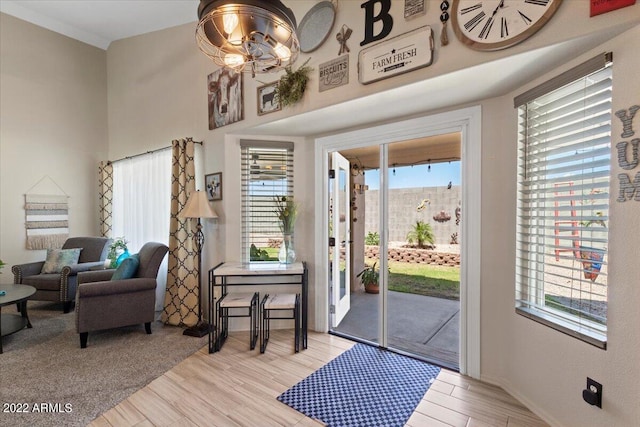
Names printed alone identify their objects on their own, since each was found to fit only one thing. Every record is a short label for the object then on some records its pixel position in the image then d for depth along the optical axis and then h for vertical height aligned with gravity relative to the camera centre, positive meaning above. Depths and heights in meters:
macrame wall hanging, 4.28 -0.15
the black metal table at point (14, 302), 2.73 -1.09
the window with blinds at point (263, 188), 3.26 +0.22
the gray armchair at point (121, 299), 2.76 -0.90
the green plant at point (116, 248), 4.02 -0.57
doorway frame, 2.25 +0.01
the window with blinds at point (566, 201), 1.57 +0.04
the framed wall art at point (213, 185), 3.29 +0.26
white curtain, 3.95 +0.10
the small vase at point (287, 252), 3.13 -0.47
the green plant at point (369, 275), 3.26 -0.78
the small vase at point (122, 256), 3.83 -0.64
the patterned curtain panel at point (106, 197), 4.77 +0.18
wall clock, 1.51 +1.03
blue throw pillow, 3.07 -0.65
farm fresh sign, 1.86 +1.03
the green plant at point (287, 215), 3.08 -0.07
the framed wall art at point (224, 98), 3.08 +1.21
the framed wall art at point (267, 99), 2.72 +1.03
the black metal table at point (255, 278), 2.79 -0.76
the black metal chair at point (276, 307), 2.69 -0.92
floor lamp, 3.04 -0.05
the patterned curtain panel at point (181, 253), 3.37 -0.53
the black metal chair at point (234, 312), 2.74 -1.01
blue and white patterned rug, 1.87 -1.33
